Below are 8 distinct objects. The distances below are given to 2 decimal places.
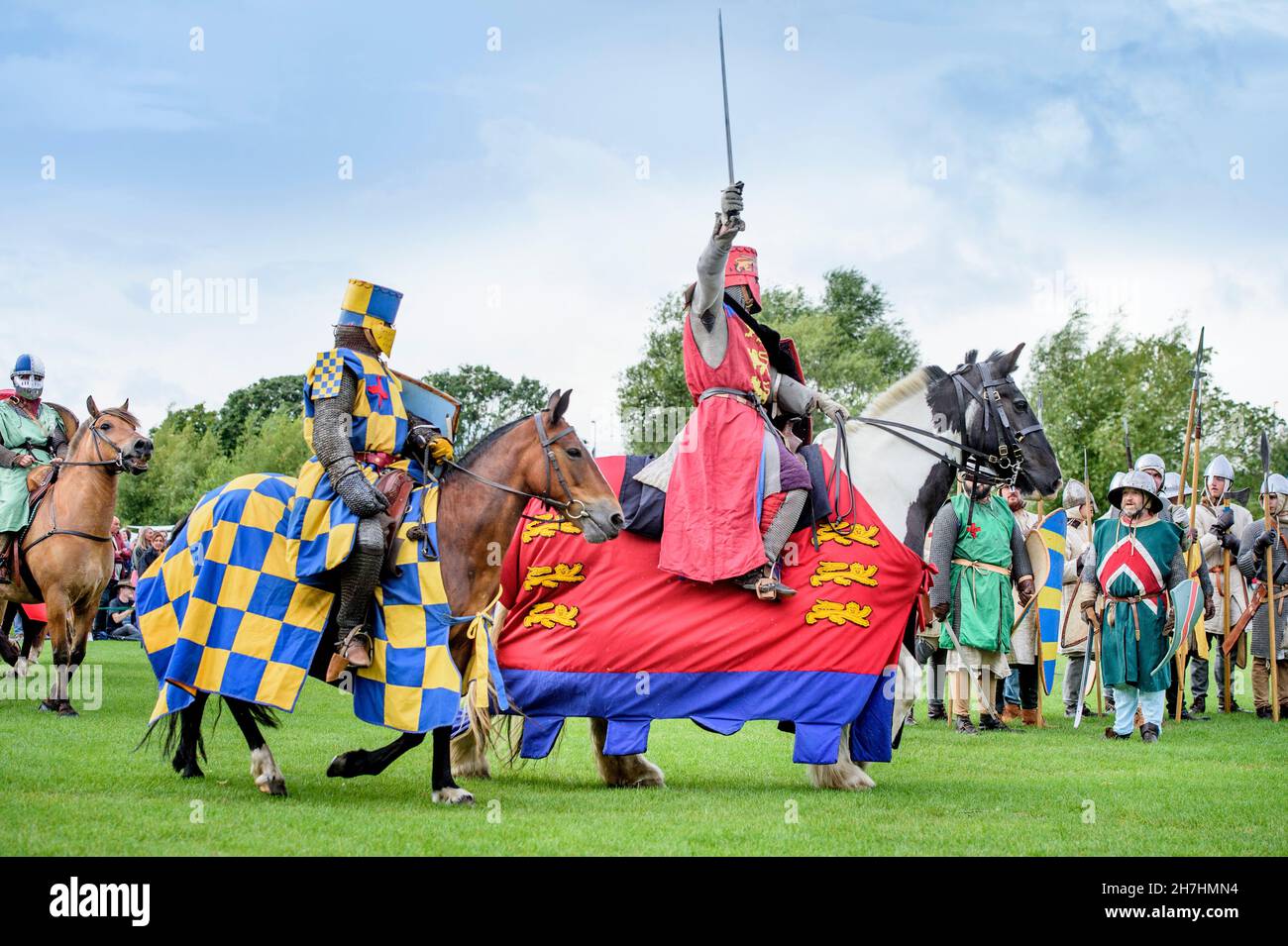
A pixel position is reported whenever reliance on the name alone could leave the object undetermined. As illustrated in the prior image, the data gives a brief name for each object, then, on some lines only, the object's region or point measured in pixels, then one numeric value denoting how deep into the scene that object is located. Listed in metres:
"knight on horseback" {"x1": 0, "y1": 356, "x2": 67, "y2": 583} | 11.62
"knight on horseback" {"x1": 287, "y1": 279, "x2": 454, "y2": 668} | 6.77
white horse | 8.20
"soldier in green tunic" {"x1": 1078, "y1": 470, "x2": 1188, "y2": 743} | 11.56
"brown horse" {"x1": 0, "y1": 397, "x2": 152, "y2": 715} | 11.29
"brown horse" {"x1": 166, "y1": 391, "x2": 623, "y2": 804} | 7.25
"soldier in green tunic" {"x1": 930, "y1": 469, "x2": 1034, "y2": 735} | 12.40
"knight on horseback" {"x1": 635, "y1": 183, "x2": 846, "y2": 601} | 7.63
